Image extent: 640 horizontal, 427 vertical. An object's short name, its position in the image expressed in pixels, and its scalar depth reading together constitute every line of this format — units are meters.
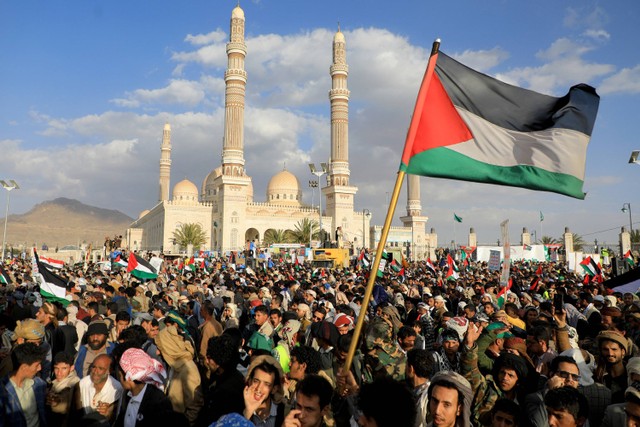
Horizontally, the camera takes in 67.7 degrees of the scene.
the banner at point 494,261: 12.91
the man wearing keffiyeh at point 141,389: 3.17
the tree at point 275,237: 53.56
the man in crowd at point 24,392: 3.31
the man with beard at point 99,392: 3.46
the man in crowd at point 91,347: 4.46
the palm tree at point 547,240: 52.42
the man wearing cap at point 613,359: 3.65
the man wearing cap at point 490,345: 4.25
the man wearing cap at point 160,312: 5.87
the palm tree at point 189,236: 50.62
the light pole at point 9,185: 35.69
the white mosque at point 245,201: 48.91
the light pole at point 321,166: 31.62
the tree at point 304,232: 53.97
